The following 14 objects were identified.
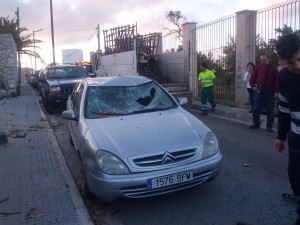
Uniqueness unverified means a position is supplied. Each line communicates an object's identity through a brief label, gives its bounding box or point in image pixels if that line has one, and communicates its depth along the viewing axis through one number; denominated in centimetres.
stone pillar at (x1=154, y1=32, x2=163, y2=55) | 1231
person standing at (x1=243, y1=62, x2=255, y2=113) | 784
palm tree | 1971
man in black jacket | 231
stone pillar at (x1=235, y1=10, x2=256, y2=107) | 856
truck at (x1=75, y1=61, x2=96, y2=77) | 1647
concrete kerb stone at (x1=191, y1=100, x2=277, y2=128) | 732
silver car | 292
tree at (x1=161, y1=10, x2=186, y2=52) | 2562
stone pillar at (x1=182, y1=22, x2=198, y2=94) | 1098
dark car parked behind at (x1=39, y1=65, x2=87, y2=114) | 903
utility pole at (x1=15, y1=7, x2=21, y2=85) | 2158
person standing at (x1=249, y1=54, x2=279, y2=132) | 609
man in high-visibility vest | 834
